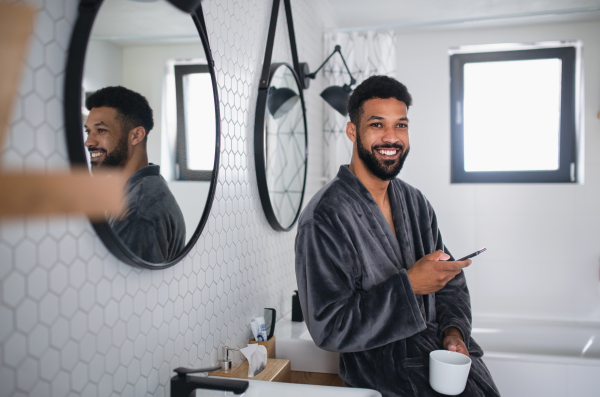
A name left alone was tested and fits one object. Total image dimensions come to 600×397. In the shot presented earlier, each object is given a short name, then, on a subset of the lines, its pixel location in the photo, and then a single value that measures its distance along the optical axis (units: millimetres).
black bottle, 1796
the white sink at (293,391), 979
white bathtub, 1597
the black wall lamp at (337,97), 2344
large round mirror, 711
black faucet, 782
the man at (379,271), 1195
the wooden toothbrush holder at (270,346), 1478
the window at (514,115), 2898
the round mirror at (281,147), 1589
